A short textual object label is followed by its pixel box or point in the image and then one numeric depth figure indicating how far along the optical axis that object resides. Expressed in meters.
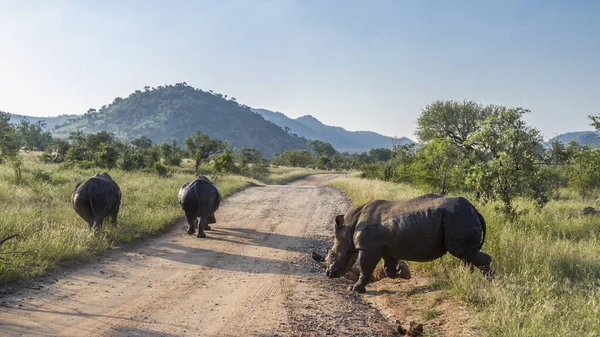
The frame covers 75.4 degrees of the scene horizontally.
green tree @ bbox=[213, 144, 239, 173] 33.00
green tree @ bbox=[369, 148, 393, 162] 96.69
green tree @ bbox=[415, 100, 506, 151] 30.67
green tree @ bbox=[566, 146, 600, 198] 22.64
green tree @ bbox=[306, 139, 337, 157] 104.69
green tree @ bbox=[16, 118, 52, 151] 50.44
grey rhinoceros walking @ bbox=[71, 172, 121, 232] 10.19
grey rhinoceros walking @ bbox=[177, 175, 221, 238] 11.82
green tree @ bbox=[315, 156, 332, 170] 79.46
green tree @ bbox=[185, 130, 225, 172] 38.37
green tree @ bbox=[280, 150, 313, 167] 78.44
